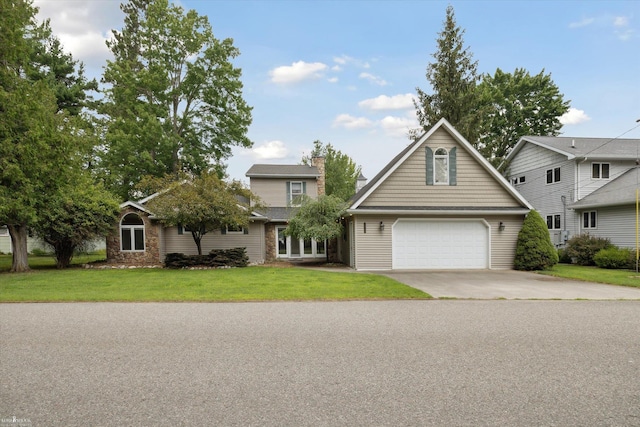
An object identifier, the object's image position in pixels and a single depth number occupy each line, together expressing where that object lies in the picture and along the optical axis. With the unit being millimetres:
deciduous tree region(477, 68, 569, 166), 38562
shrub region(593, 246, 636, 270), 16812
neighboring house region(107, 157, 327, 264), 20078
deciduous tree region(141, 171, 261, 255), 16672
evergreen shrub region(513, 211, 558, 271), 16500
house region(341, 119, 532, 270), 17000
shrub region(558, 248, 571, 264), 20658
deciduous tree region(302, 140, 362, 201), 43219
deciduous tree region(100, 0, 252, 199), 26906
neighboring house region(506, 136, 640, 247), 19281
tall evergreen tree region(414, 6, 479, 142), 30562
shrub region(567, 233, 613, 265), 18906
